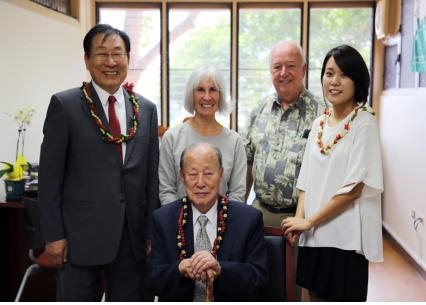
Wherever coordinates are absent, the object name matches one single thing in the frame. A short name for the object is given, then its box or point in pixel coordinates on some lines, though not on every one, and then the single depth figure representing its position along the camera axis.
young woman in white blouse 1.77
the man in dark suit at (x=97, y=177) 1.82
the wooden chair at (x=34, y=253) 2.51
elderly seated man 1.64
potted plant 3.03
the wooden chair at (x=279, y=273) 1.76
